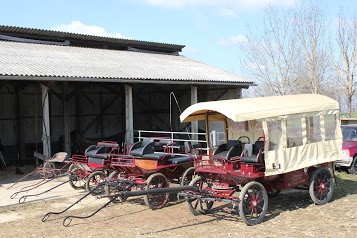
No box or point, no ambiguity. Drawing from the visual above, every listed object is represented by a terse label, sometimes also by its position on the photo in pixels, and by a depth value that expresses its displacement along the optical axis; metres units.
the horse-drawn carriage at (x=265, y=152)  7.43
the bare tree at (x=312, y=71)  26.73
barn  14.73
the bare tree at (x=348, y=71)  26.59
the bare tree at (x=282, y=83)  27.77
